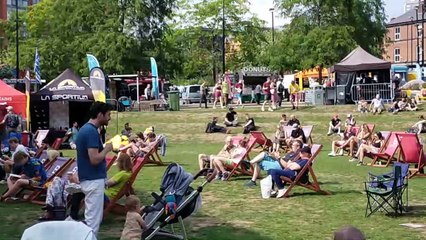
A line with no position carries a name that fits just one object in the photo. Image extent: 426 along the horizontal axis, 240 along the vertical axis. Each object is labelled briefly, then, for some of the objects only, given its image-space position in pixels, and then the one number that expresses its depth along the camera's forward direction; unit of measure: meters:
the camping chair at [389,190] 9.39
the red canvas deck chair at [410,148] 14.54
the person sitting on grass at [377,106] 27.72
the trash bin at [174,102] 34.41
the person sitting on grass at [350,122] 21.42
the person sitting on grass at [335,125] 24.06
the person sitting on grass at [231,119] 26.70
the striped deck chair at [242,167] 13.81
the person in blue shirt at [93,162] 6.91
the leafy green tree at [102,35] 45.94
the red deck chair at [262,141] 19.52
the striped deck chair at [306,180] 11.33
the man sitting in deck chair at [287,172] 11.37
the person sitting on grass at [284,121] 21.97
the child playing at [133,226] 7.23
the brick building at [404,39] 90.31
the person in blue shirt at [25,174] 11.05
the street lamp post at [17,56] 46.14
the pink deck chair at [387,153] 16.06
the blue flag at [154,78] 39.39
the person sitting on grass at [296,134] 18.98
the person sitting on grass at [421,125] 22.64
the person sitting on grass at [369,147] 16.69
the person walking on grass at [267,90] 31.92
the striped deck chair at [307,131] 20.17
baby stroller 7.84
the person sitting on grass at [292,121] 21.72
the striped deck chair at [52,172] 10.66
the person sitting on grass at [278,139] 19.50
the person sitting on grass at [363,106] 28.28
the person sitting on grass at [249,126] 24.99
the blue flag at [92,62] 23.99
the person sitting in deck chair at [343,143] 19.05
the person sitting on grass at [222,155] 14.33
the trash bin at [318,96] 33.09
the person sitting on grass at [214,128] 25.72
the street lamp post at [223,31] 54.31
